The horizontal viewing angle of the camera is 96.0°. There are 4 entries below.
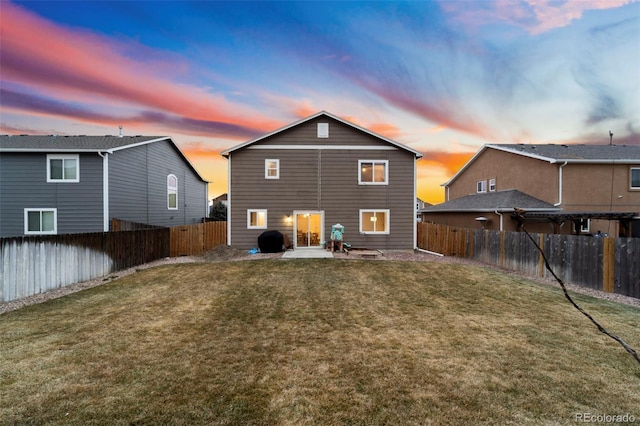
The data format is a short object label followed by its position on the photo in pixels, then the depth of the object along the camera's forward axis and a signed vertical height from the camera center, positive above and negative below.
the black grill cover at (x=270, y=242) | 16.52 -1.86
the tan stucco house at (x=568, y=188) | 18.12 +1.38
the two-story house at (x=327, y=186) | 17.39 +1.44
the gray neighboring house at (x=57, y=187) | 16.09 +1.30
